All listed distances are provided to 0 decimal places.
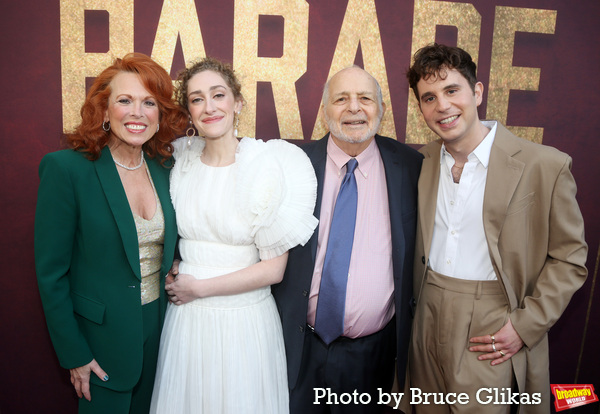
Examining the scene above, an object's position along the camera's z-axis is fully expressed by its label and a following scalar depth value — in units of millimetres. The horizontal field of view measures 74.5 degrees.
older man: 1898
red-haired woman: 1604
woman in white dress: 1765
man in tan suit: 1718
